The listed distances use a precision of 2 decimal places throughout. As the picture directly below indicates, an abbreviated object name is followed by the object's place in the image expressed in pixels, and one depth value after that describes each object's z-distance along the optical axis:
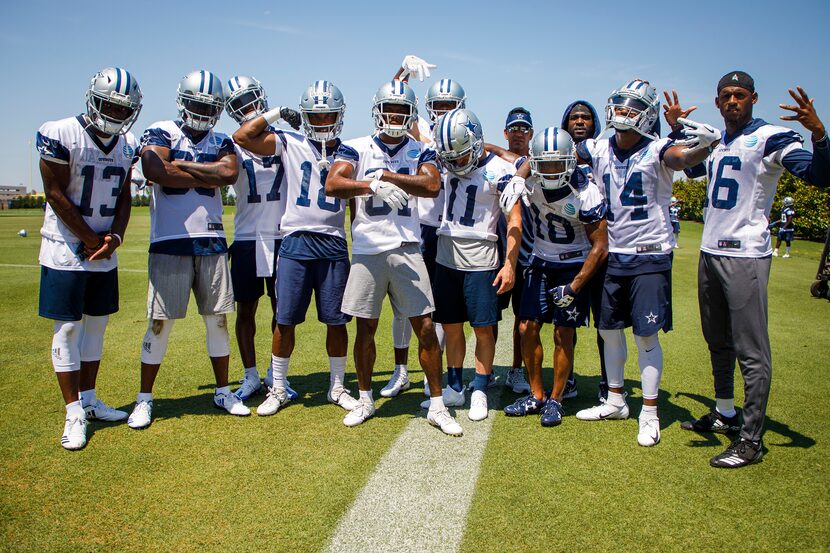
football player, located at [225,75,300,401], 5.20
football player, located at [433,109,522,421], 4.79
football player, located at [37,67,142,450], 4.25
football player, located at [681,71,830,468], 4.04
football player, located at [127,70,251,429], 4.57
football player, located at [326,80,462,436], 4.64
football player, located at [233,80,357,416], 4.79
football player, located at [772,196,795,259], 19.94
